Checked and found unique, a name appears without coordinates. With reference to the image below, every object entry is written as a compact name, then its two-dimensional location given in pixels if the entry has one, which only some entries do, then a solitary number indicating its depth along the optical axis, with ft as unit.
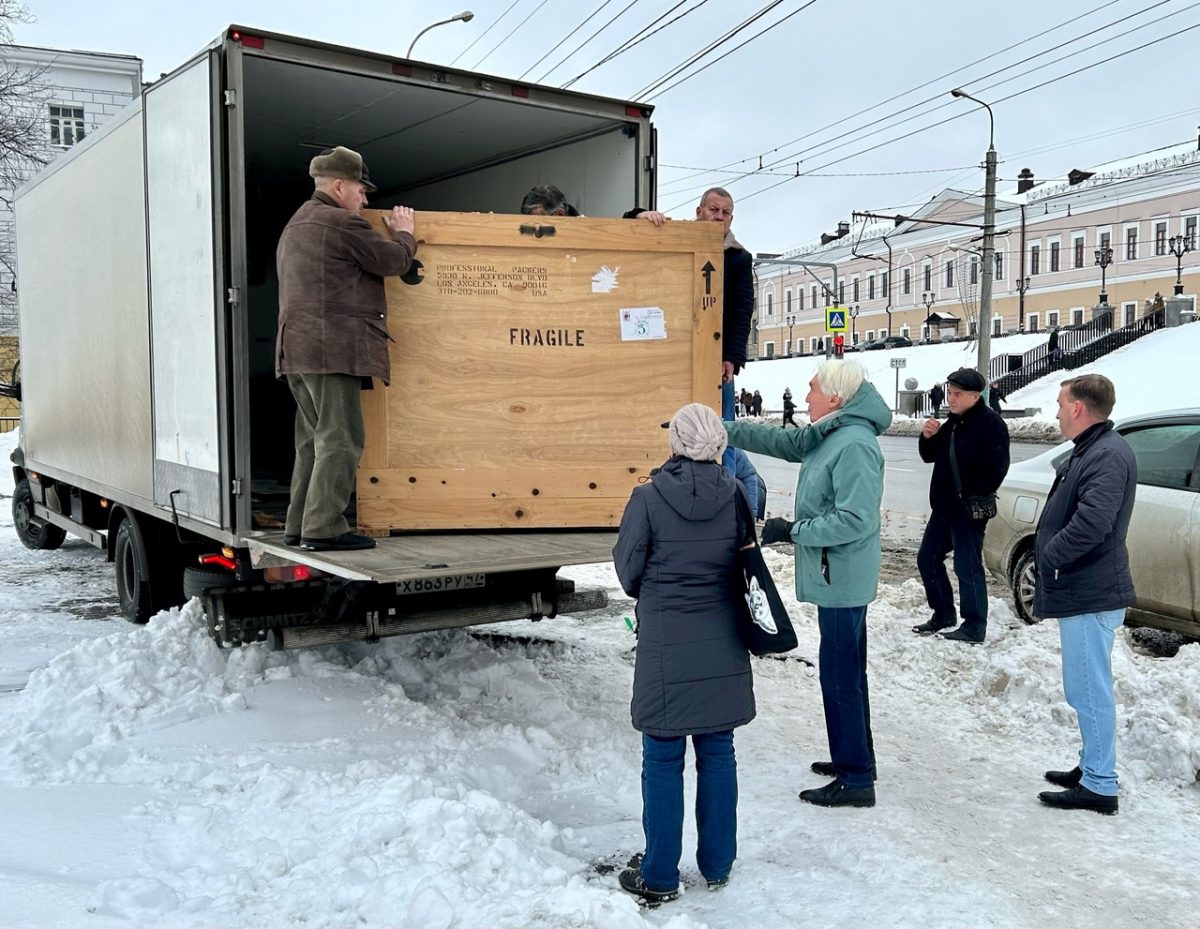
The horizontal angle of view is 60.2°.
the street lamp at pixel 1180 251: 165.62
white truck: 15.87
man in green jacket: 14.15
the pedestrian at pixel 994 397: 37.40
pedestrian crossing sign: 84.84
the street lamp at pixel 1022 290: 196.65
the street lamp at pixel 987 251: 79.71
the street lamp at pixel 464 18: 63.93
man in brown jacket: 15.33
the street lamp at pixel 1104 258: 180.86
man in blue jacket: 14.21
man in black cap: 22.44
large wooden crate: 16.72
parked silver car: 20.08
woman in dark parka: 11.57
